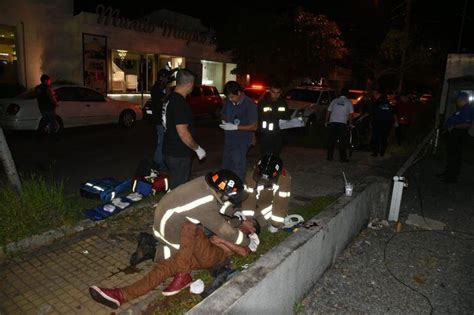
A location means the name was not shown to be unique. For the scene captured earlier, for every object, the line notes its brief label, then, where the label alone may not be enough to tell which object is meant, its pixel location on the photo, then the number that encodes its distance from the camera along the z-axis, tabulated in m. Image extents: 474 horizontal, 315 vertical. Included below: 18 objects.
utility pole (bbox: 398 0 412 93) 21.75
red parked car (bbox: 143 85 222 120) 16.31
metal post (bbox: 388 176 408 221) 5.67
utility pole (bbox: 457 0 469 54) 24.62
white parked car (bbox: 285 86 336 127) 13.97
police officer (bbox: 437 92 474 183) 7.76
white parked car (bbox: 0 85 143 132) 10.49
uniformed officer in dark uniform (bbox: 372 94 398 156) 9.56
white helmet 4.73
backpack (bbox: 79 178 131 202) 5.66
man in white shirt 8.87
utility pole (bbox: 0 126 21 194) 4.86
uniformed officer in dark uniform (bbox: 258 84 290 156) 6.28
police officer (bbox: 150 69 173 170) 6.93
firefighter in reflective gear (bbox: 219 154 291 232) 4.50
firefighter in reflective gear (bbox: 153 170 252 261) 3.44
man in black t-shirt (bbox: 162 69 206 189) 4.60
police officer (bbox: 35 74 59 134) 9.66
